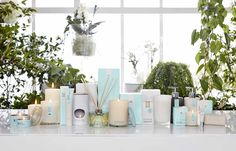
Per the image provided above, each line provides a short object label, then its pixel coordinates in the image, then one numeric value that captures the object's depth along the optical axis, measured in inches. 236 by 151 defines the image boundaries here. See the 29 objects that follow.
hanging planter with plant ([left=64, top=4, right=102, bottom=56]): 126.0
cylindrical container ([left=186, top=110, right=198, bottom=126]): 99.7
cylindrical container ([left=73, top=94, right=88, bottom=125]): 98.7
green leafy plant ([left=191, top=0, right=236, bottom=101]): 105.9
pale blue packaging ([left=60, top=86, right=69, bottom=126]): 99.1
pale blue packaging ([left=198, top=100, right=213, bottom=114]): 102.8
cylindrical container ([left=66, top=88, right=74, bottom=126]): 98.9
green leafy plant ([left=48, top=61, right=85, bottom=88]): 104.1
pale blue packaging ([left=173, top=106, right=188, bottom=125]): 100.5
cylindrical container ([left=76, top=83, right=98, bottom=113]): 100.8
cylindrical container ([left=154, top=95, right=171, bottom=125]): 100.9
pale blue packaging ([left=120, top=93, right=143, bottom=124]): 100.6
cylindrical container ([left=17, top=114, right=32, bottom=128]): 97.1
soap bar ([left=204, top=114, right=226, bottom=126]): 99.1
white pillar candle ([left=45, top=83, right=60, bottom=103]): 101.2
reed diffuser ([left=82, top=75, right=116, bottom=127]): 98.4
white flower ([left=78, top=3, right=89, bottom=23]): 129.5
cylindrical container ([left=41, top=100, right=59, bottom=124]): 100.0
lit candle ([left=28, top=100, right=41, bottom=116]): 99.8
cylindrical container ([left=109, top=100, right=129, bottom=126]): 98.1
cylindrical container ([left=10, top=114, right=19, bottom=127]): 97.7
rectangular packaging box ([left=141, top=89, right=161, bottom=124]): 100.6
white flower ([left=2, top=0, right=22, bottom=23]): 112.7
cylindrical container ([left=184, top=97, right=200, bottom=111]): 102.6
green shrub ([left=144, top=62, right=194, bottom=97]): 117.3
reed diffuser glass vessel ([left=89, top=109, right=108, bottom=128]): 98.1
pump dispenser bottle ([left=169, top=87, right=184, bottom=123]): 102.0
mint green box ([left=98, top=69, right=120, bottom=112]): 100.5
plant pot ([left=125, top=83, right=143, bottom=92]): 172.6
